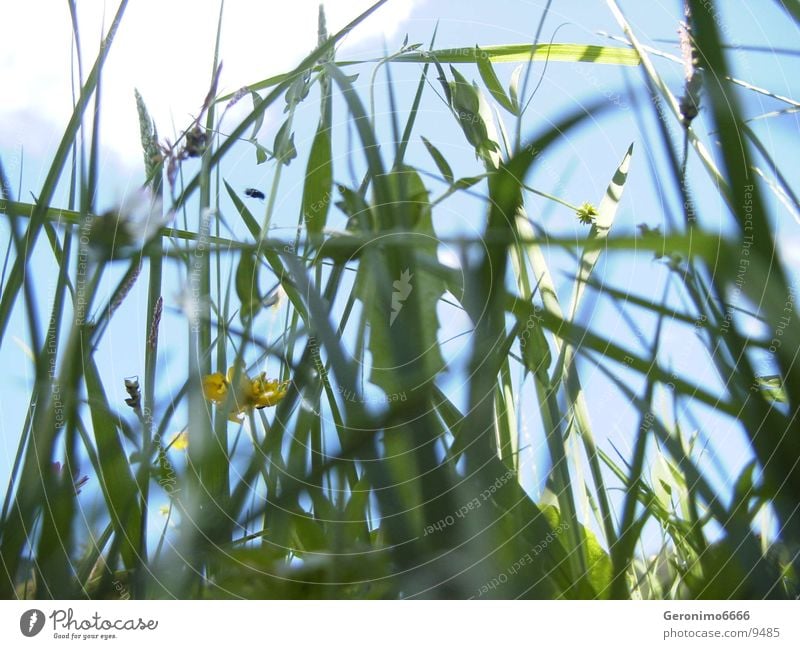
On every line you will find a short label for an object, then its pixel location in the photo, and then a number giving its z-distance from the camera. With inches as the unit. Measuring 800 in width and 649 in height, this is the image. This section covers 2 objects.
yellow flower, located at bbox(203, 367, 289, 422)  17.5
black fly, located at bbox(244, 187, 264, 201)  18.6
